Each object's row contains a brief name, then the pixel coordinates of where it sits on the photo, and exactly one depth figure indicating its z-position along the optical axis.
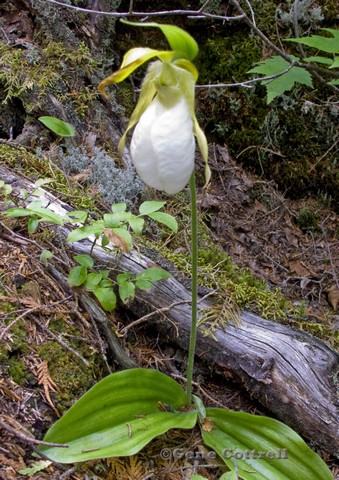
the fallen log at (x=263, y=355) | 0.49
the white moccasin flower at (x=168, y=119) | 0.37
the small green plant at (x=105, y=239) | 0.47
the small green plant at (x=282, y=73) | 0.60
